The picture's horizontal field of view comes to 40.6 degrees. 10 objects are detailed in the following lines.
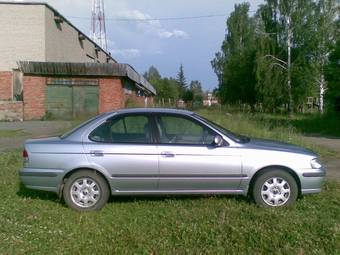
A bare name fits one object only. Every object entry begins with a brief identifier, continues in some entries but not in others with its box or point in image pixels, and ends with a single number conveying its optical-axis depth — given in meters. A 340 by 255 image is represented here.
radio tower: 56.48
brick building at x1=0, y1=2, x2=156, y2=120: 29.66
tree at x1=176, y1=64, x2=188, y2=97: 110.51
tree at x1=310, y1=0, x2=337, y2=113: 37.38
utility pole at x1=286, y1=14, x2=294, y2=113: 40.56
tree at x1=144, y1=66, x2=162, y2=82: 115.88
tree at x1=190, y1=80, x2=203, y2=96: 119.59
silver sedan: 6.87
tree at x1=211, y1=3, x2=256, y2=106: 49.91
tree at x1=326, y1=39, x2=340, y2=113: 23.61
